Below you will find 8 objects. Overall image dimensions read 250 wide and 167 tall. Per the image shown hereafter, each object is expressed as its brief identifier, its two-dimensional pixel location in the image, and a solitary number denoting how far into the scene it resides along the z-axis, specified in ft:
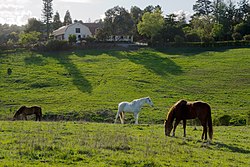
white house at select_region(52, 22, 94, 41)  318.04
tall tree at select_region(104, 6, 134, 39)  313.32
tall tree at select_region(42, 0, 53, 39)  345.72
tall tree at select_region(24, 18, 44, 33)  343.46
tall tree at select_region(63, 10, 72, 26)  445.54
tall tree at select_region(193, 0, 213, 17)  401.29
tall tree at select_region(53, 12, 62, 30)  408.67
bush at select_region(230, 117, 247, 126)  100.68
